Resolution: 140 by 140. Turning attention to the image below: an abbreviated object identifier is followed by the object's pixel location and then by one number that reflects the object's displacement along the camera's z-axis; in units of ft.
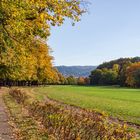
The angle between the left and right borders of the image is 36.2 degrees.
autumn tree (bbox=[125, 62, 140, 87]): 258.86
